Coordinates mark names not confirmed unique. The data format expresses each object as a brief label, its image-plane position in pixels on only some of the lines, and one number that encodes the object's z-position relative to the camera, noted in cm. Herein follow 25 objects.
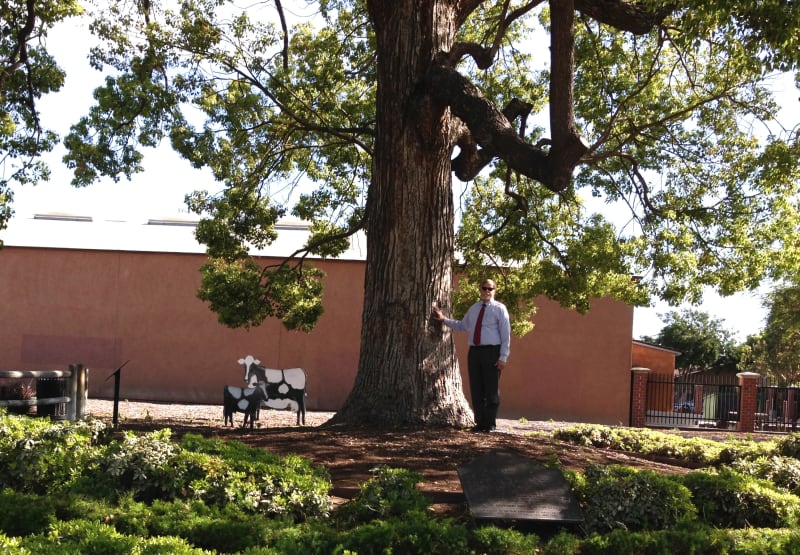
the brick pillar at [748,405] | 2205
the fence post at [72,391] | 1156
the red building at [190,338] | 2170
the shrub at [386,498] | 596
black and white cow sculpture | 1164
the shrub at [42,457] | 622
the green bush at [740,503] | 659
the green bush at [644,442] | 1062
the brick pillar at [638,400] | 2164
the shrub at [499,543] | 546
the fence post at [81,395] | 1171
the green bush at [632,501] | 621
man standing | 944
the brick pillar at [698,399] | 2379
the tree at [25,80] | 1458
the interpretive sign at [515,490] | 603
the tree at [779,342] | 3559
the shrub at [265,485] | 592
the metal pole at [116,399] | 1091
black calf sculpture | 1077
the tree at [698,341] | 5119
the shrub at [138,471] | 604
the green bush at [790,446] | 984
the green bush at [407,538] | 528
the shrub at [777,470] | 773
